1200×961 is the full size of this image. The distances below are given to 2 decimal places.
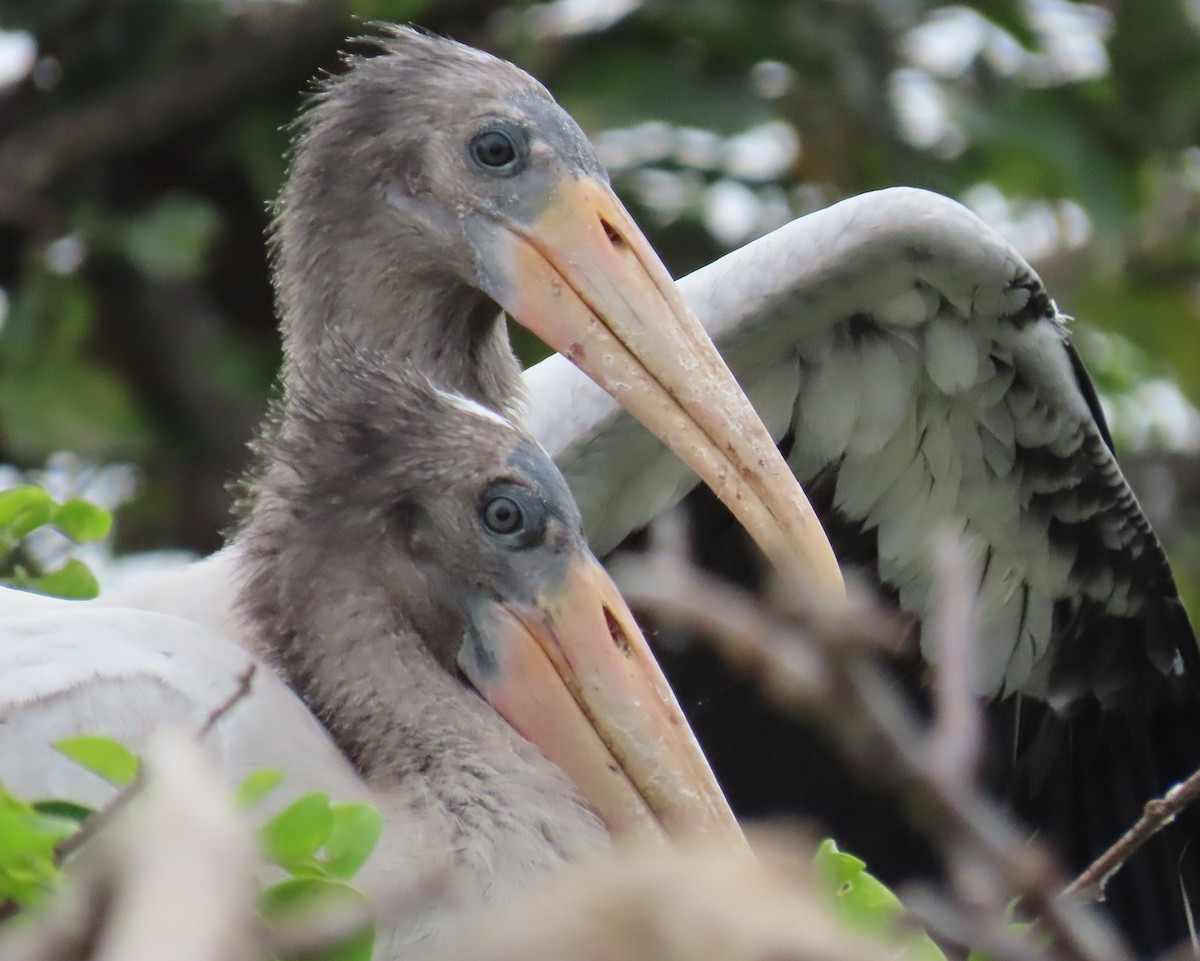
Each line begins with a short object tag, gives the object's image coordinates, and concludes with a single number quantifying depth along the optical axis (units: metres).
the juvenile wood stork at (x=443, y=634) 7.08
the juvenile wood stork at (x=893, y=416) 7.29
